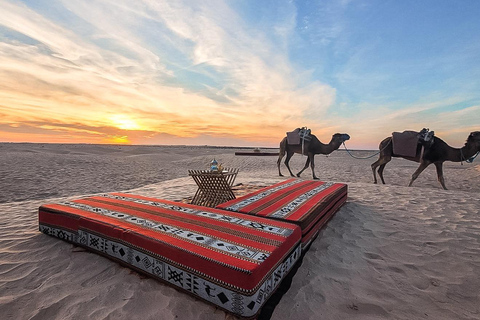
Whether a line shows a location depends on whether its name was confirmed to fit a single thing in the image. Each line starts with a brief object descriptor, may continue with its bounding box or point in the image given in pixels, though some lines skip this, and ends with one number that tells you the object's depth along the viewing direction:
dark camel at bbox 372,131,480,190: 8.01
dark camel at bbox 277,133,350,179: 10.35
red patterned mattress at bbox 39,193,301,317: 2.01
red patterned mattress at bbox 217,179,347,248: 3.34
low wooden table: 5.46
